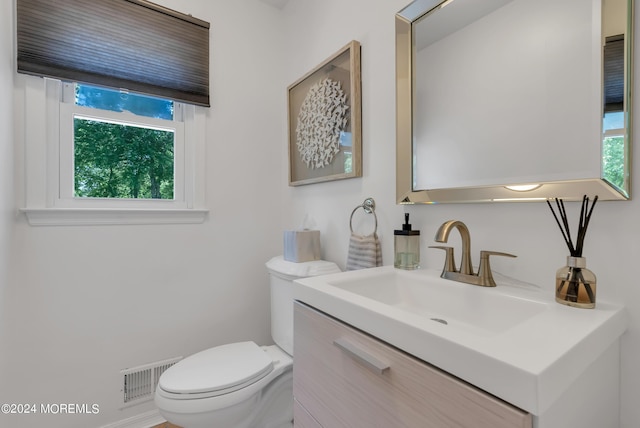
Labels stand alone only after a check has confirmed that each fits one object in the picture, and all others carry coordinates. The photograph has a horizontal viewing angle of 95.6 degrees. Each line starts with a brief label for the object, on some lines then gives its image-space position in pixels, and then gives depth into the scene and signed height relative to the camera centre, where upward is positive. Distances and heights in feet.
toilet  3.42 -2.11
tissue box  4.57 -0.51
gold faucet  2.60 -0.49
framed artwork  4.21 +1.52
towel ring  4.04 +0.09
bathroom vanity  1.34 -0.86
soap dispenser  3.29 -0.39
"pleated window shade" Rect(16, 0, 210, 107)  4.05 +2.62
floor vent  4.69 -2.77
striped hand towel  3.86 -0.53
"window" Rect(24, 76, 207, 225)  4.16 +0.96
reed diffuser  1.99 -0.47
